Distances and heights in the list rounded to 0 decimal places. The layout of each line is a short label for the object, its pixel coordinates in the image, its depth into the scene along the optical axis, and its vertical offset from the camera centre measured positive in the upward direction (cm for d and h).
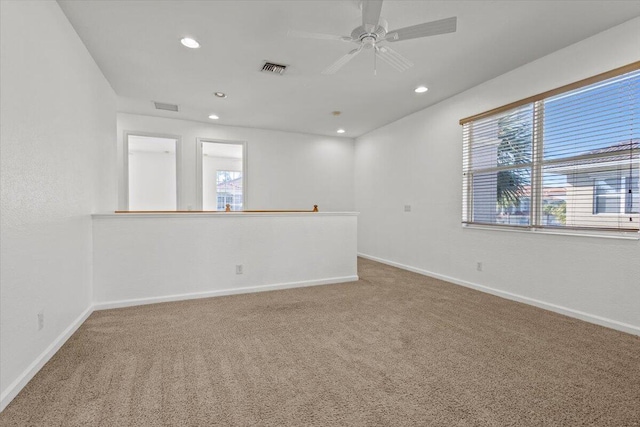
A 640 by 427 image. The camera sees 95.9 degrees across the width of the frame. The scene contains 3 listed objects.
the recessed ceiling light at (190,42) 282 +165
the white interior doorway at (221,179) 912 +95
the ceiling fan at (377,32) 206 +139
